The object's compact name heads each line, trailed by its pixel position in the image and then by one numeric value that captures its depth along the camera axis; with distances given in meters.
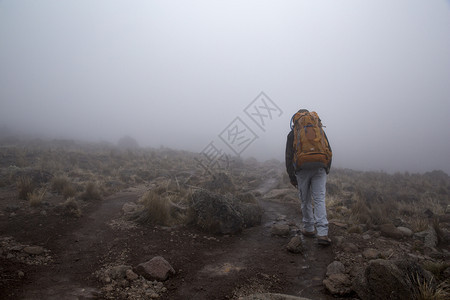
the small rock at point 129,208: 6.01
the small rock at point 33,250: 3.77
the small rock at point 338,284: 2.87
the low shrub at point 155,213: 5.45
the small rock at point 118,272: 3.21
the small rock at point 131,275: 3.18
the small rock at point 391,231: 4.82
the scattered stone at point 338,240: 4.39
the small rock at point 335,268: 3.34
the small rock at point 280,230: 5.02
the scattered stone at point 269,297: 2.50
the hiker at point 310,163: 4.26
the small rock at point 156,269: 3.22
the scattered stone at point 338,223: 5.39
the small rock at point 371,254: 3.85
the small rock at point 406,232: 4.92
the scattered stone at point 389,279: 2.42
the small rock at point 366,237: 4.73
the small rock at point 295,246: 4.15
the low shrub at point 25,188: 6.43
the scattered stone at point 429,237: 4.45
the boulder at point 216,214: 5.15
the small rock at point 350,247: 4.11
